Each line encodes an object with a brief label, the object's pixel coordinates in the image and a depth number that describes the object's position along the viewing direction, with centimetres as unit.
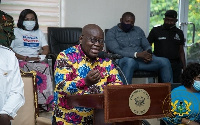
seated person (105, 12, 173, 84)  512
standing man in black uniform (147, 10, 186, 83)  573
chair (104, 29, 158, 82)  522
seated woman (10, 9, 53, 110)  498
